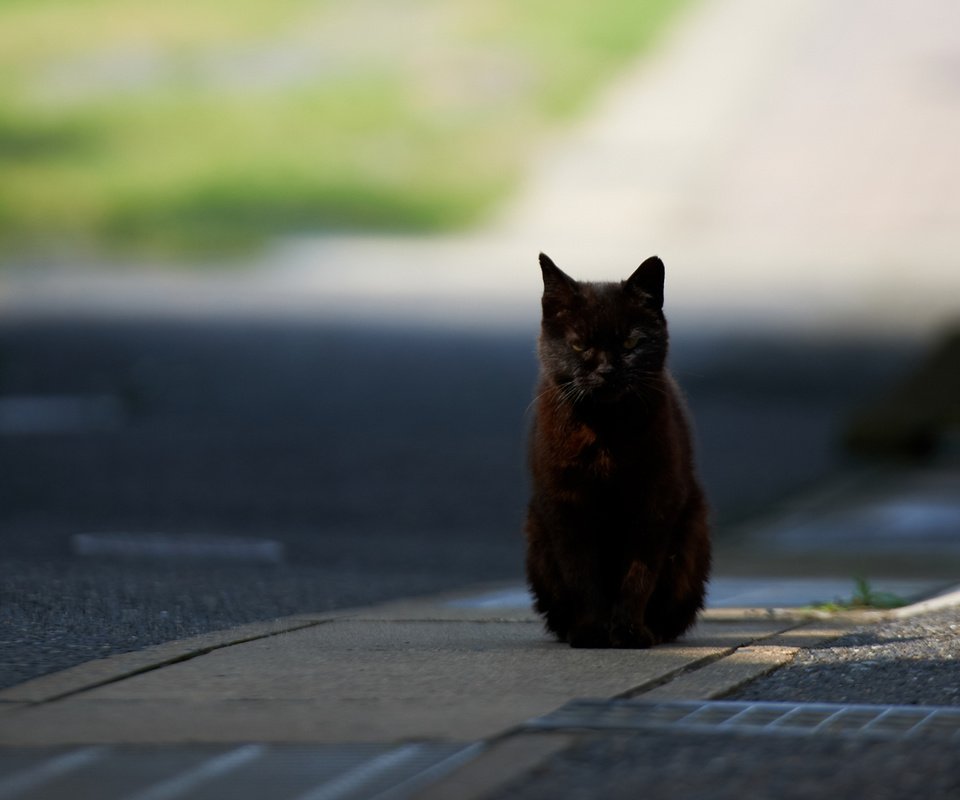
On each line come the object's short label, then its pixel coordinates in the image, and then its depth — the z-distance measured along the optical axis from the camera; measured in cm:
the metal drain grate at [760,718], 710
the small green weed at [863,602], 1223
